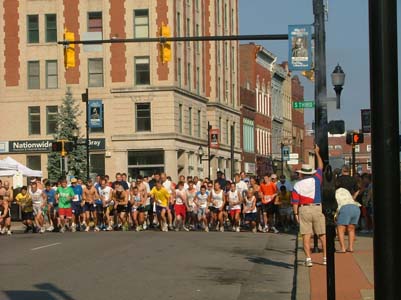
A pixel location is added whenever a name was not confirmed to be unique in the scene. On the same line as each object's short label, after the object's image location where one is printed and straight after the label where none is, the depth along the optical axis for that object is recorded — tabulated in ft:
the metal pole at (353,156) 96.58
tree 170.81
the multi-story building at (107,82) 179.32
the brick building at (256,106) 244.96
